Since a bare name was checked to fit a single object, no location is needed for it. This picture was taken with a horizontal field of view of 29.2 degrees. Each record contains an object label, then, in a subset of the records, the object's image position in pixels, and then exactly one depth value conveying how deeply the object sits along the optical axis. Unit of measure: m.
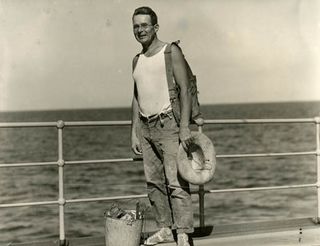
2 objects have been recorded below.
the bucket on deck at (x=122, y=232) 4.10
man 3.98
